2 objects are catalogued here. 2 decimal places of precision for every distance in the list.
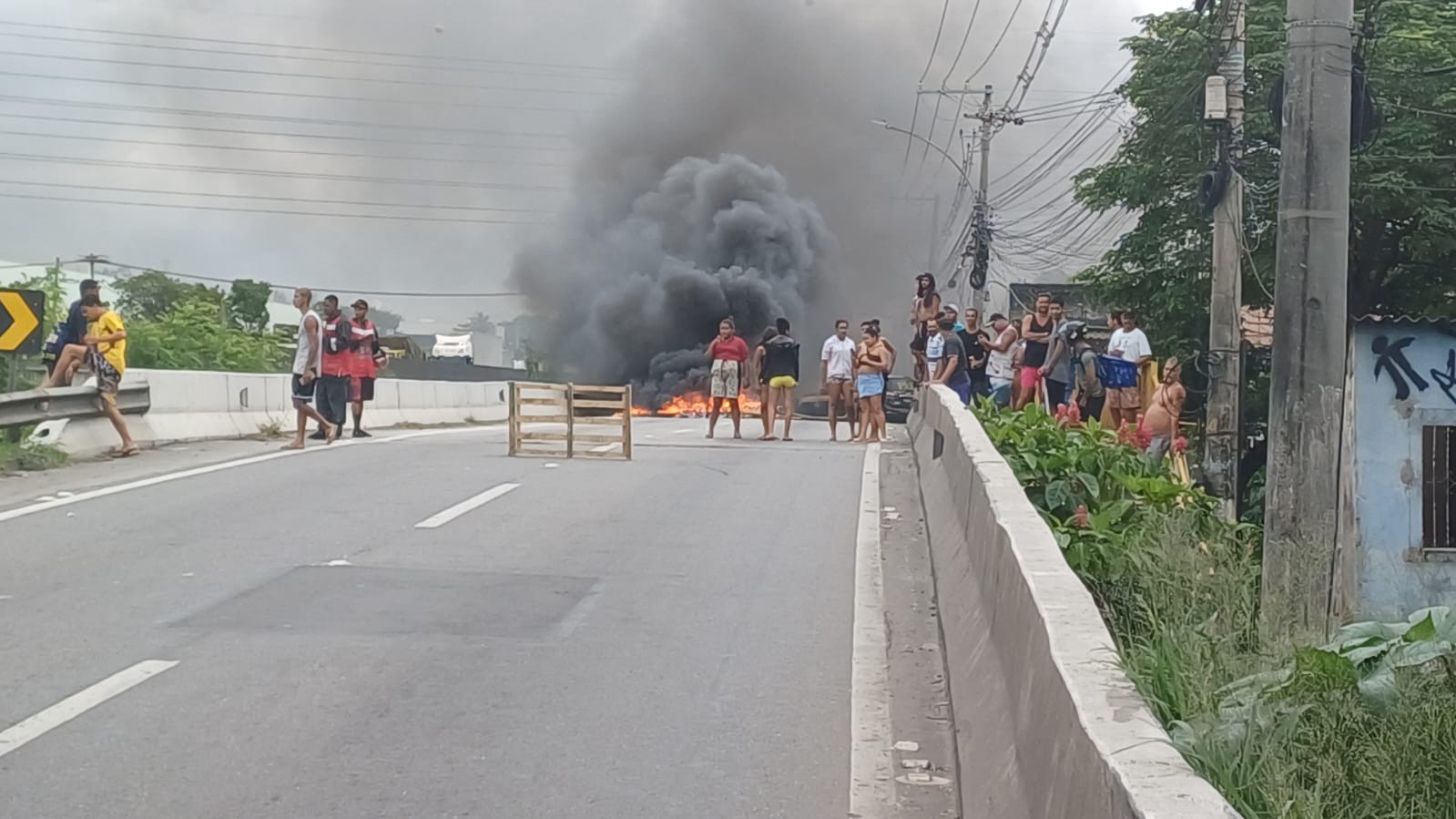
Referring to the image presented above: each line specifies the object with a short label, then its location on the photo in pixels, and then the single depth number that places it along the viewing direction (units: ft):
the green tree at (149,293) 207.92
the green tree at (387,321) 331.57
